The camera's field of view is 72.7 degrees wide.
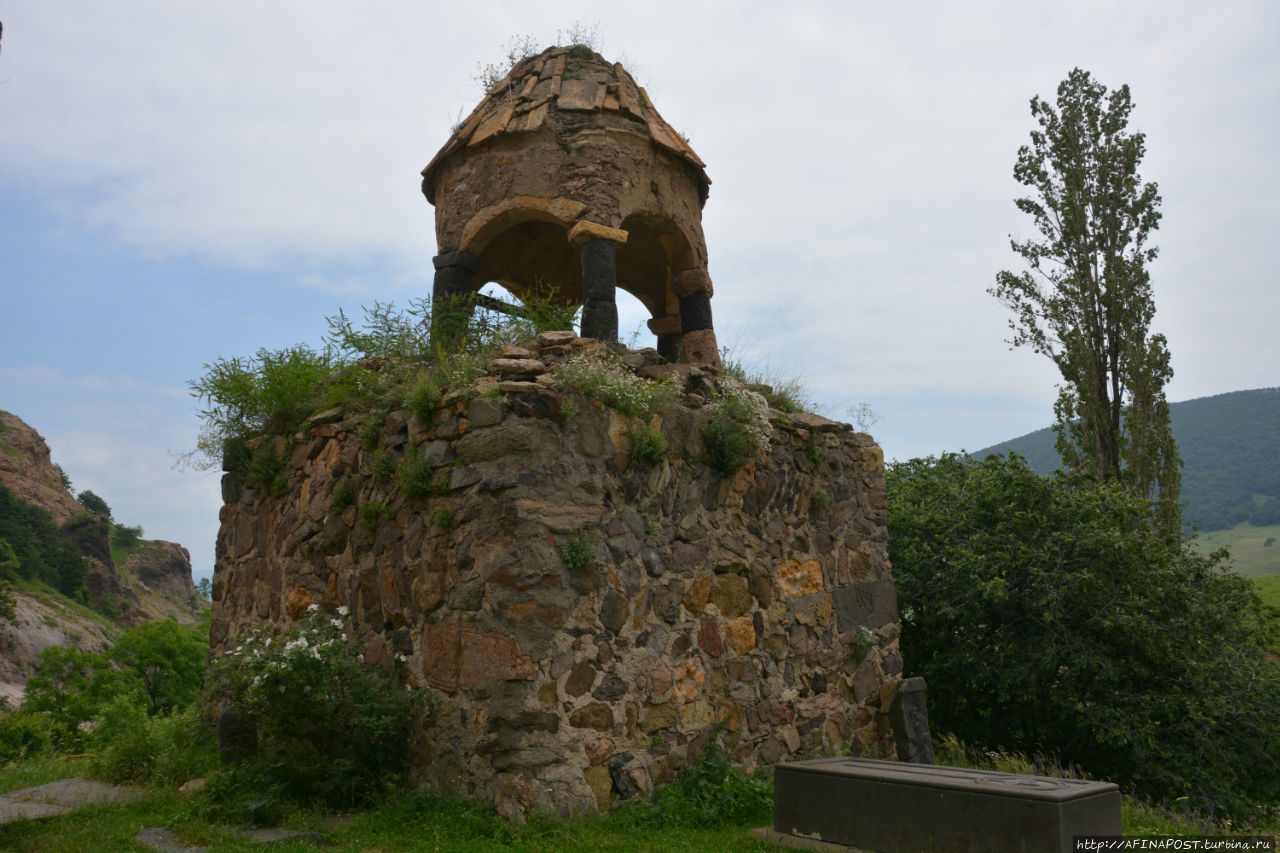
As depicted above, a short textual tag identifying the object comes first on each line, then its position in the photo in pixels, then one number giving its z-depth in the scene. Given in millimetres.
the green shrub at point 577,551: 5375
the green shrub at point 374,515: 6121
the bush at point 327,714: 5359
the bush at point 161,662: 20391
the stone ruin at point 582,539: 5273
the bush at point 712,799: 5395
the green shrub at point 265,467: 7473
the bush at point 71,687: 16545
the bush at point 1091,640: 8211
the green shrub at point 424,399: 5781
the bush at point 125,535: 56594
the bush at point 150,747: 6422
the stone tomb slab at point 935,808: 4289
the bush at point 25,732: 12625
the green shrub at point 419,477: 5660
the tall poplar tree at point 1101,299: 14070
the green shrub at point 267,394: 7438
